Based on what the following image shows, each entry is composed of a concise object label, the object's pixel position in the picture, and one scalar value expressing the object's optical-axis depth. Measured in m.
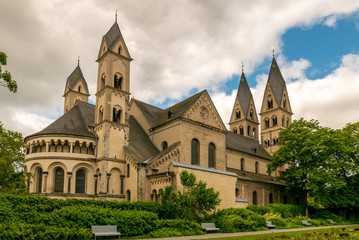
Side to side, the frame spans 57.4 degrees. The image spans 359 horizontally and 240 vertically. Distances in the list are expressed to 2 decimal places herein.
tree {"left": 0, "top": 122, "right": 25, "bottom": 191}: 31.58
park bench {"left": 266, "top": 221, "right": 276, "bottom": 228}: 27.08
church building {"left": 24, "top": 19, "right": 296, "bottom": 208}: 32.69
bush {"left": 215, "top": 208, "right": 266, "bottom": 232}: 23.75
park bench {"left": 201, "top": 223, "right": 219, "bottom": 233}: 22.36
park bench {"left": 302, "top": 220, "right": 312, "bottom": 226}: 32.01
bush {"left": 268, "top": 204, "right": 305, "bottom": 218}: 37.22
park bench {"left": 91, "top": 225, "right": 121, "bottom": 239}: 17.49
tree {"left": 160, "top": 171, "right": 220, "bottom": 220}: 24.84
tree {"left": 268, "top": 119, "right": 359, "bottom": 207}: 40.94
